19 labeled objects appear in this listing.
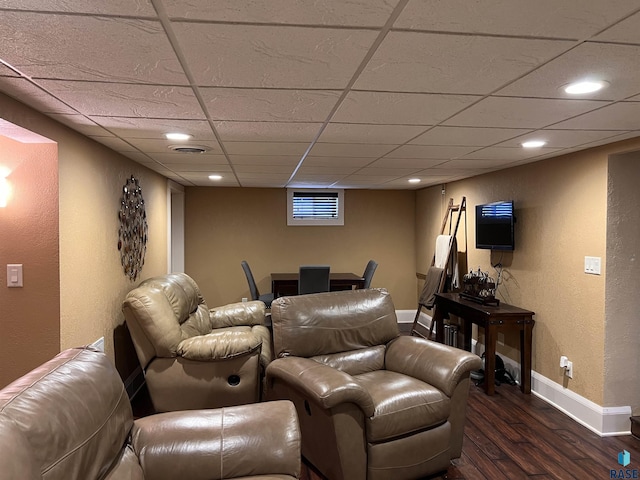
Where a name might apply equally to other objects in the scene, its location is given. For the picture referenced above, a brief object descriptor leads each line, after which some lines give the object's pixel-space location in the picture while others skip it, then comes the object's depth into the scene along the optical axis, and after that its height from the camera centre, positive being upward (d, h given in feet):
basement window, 21.56 +1.53
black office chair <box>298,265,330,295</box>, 16.88 -1.74
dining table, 18.62 -2.12
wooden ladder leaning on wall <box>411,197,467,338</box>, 16.57 +0.27
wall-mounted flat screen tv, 13.16 +0.36
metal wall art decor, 11.45 +0.18
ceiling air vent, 9.98 +2.12
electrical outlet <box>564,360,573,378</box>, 10.95 -3.46
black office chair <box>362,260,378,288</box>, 18.74 -1.64
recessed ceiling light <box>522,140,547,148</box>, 9.36 +2.12
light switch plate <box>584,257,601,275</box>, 10.08 -0.69
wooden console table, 12.13 -2.75
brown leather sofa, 4.17 -2.52
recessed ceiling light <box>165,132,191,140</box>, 8.68 +2.09
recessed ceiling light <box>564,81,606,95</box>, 5.57 +2.03
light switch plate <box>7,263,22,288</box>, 7.73 -0.73
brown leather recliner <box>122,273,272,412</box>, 9.70 -2.93
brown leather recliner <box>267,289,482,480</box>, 7.34 -2.96
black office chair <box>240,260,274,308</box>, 17.92 -2.31
